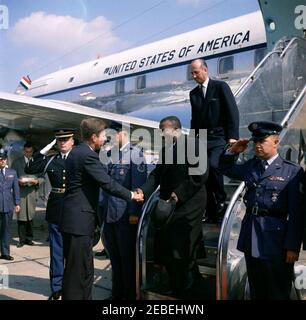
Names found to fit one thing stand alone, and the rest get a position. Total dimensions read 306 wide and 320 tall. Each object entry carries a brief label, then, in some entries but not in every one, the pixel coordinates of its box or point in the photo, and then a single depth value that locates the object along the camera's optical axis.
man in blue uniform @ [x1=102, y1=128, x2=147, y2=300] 4.51
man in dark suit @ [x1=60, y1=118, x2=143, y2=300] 3.66
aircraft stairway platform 3.40
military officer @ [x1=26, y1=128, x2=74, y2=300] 4.85
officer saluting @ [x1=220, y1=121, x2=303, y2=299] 3.04
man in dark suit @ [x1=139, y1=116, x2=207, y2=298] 3.88
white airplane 9.09
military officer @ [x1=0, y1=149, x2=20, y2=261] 6.66
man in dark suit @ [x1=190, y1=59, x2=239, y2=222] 4.25
